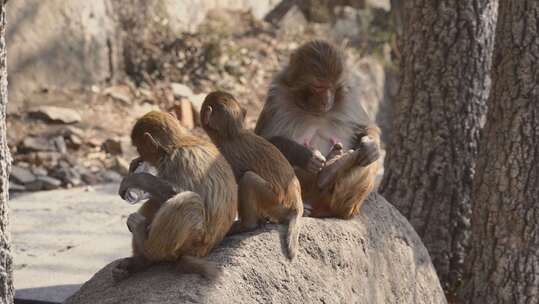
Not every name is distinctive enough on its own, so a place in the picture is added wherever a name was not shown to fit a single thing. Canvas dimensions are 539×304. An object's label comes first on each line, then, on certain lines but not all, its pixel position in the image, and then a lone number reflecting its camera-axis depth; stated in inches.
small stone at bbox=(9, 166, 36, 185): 712.4
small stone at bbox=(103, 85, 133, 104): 912.3
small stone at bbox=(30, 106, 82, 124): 827.4
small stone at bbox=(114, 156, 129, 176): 776.3
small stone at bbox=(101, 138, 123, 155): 809.5
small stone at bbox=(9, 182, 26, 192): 703.1
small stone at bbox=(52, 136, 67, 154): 793.6
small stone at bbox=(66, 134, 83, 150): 808.3
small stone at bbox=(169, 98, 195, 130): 866.8
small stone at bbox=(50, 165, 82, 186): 733.3
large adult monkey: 401.7
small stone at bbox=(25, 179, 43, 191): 711.7
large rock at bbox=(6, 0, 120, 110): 836.6
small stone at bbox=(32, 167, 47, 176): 733.8
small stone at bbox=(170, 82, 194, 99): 938.7
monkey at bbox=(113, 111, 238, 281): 304.2
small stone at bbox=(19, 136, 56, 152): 778.8
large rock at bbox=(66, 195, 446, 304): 305.3
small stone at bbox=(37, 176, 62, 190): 717.3
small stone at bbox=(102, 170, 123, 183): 758.5
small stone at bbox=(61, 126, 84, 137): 816.9
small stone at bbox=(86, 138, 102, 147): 821.9
